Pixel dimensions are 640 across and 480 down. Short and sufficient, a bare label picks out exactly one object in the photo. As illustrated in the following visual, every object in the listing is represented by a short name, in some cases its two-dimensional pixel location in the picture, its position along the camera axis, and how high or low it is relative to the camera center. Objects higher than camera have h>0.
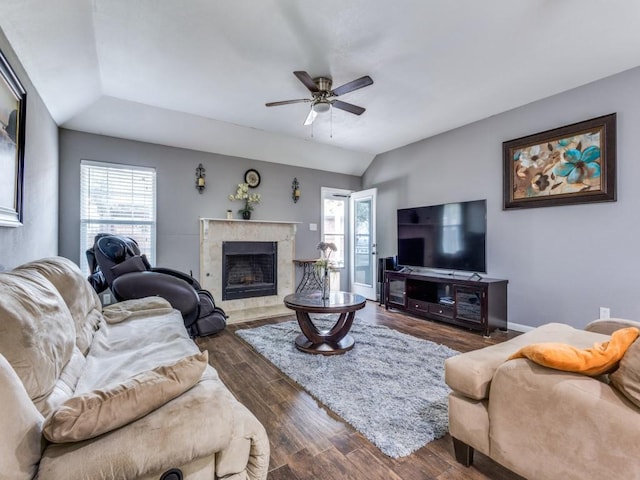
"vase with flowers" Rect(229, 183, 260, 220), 4.95 +0.68
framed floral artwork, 3.04 +0.82
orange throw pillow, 1.14 -0.44
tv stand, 3.56 -0.77
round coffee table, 2.82 -0.83
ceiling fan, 2.72 +1.36
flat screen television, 3.94 +0.06
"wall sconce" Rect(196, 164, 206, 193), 4.62 +0.91
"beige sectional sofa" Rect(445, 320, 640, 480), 1.04 -0.69
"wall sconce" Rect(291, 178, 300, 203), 5.57 +0.90
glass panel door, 5.68 -0.08
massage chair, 3.03 -0.45
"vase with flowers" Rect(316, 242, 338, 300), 3.16 -0.33
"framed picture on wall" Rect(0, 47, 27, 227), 1.87 +0.62
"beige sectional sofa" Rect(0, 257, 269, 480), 0.80 -0.54
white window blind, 3.94 +0.48
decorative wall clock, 5.09 +1.04
